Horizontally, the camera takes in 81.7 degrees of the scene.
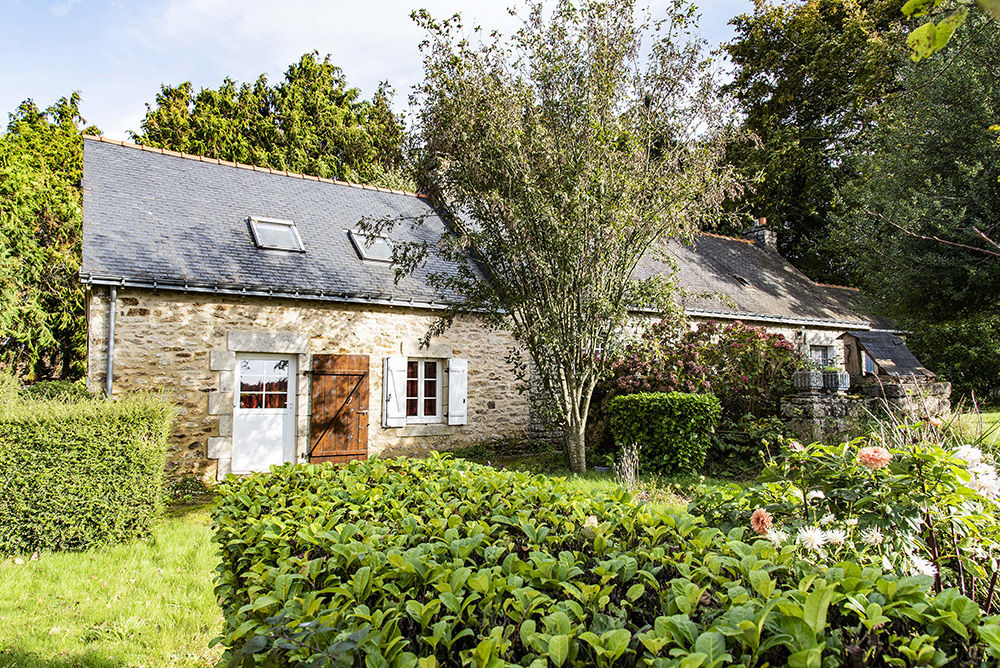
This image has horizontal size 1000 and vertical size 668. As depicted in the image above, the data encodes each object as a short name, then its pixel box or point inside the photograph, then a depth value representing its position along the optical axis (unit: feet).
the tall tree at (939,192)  33.50
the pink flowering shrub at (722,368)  30.78
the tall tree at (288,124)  67.72
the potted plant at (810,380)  27.50
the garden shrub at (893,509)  5.90
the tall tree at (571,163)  26.05
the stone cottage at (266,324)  27.12
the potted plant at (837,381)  27.35
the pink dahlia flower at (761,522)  6.10
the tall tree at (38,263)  39.09
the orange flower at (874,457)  6.37
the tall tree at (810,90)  55.67
